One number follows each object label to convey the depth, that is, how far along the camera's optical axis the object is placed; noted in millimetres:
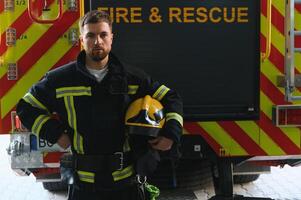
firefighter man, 2510
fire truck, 3521
